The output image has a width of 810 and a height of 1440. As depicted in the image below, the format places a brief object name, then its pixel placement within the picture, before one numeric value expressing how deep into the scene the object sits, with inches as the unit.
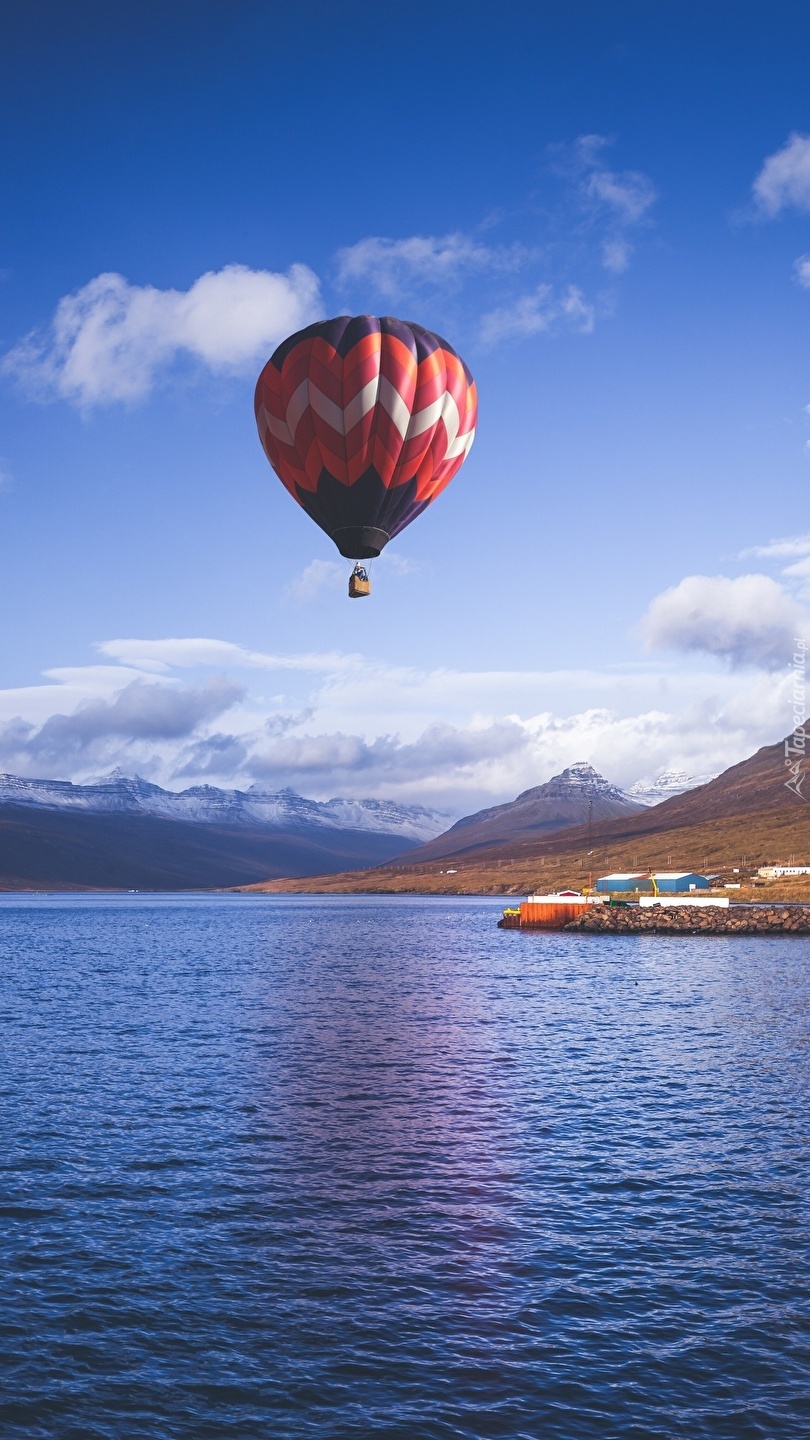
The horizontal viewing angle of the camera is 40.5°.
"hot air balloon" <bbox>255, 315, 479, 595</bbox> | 2310.5
